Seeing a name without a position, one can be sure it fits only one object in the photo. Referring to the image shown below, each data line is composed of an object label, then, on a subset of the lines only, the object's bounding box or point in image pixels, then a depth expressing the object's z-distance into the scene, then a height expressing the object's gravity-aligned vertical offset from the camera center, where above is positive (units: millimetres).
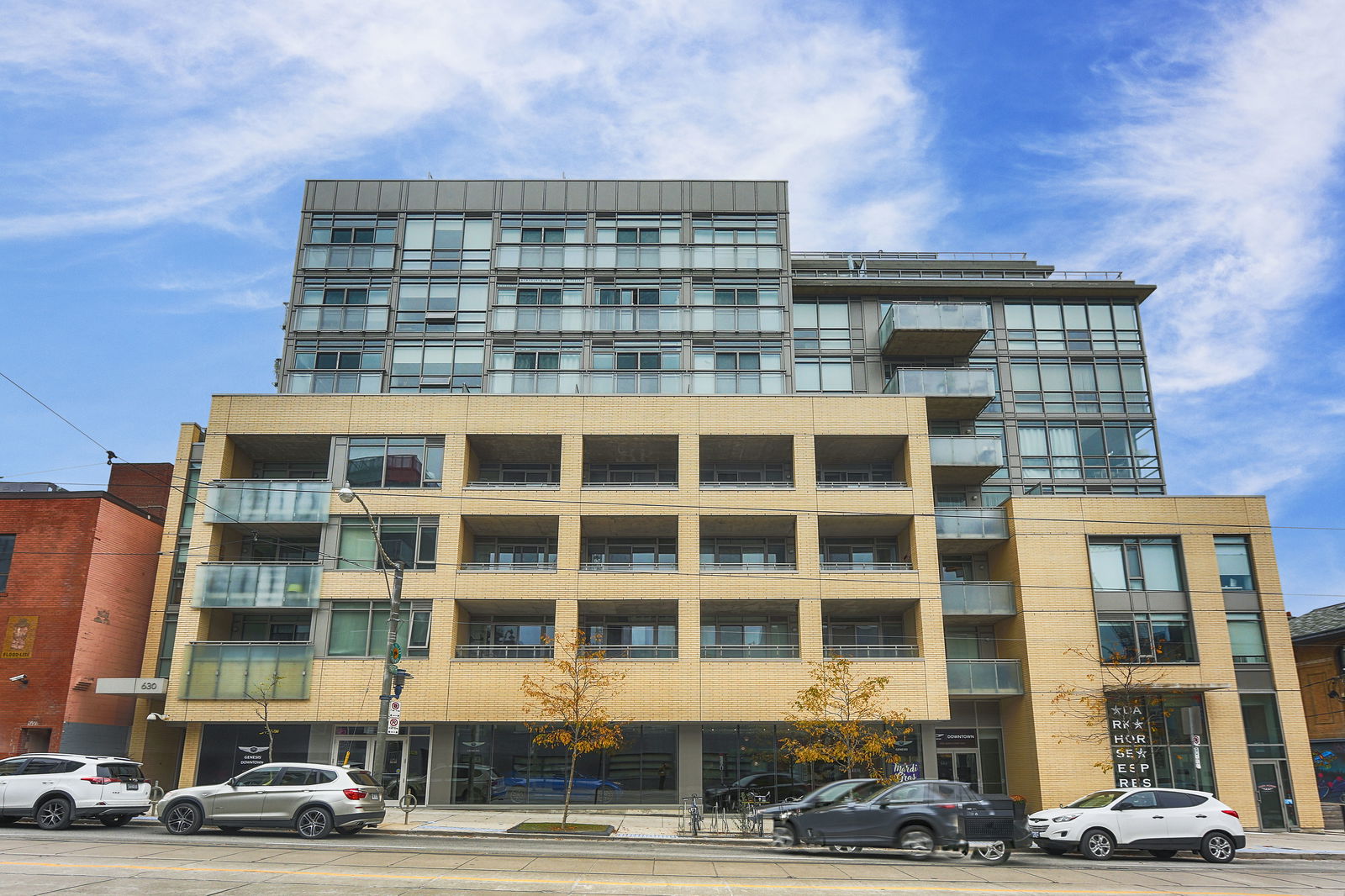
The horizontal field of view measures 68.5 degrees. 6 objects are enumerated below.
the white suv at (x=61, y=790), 20875 -889
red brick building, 31156 +4101
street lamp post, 24875 +1936
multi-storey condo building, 31984 +7463
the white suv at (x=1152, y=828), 21891 -1605
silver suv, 21016 -1140
